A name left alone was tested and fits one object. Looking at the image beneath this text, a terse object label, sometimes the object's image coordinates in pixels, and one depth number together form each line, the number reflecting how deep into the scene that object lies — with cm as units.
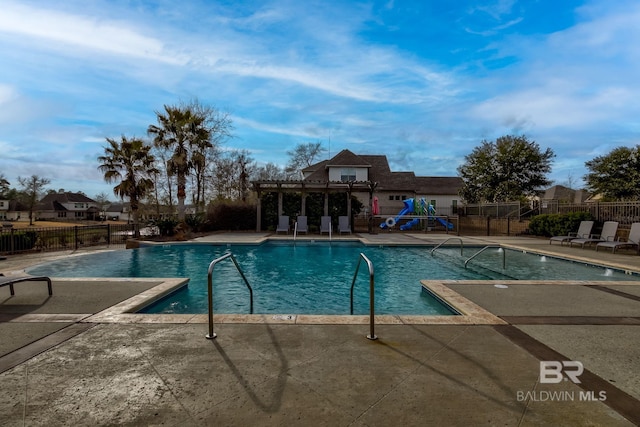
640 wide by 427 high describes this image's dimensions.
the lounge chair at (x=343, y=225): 1922
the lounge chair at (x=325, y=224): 1919
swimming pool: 628
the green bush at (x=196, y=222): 1872
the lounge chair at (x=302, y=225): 1873
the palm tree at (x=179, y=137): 1806
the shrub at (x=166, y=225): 1628
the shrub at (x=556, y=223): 1525
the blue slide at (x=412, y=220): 2293
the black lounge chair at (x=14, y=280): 454
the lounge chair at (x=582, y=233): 1350
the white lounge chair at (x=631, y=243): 1119
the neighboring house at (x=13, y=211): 6300
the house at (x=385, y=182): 3297
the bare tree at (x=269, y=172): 3622
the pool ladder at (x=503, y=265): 966
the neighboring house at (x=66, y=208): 6712
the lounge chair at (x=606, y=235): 1240
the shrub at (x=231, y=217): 2066
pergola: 1902
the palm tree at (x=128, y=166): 1894
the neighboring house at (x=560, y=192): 4309
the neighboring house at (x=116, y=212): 8030
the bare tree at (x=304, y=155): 4338
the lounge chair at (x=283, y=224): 1877
